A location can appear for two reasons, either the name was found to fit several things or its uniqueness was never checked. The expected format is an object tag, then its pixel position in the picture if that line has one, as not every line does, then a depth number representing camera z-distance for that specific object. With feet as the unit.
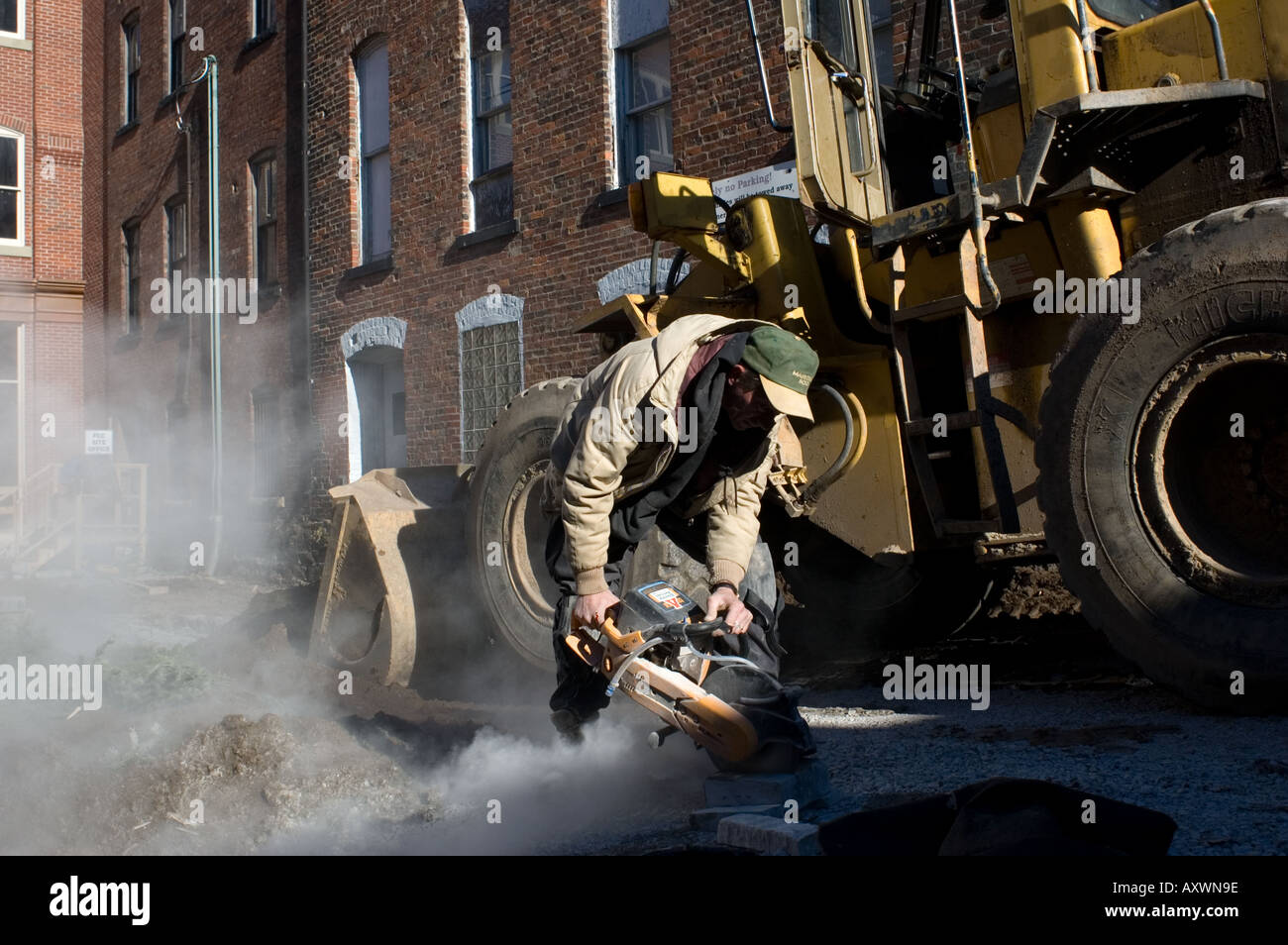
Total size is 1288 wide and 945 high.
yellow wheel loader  13.17
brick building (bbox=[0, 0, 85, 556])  68.59
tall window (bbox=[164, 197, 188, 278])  59.42
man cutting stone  12.00
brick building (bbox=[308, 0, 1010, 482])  30.94
